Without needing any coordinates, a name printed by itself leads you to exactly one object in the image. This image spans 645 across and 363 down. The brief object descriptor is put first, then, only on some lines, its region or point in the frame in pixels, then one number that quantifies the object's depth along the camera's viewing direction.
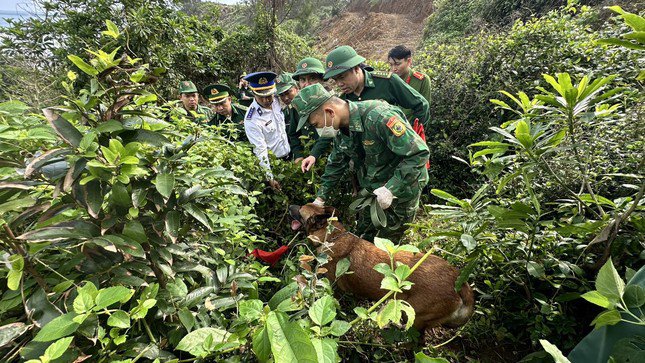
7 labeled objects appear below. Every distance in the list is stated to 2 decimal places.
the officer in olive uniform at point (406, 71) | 4.56
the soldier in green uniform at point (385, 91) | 3.82
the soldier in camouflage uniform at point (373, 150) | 2.45
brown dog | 1.97
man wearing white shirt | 3.94
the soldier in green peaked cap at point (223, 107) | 4.74
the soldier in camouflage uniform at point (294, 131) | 3.29
